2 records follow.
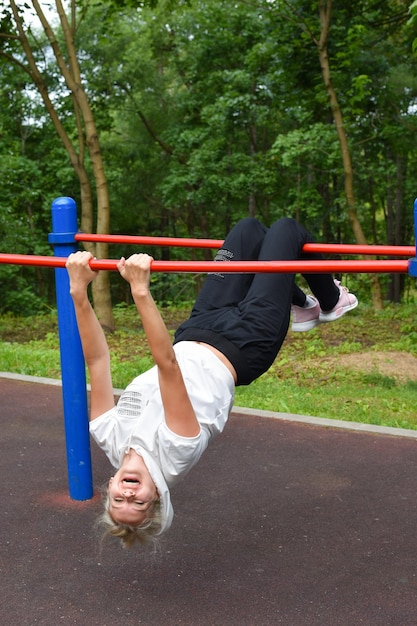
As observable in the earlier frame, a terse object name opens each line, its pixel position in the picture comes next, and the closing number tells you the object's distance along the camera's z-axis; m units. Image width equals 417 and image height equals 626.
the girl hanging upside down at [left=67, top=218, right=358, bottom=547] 2.37
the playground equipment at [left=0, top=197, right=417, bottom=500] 2.93
